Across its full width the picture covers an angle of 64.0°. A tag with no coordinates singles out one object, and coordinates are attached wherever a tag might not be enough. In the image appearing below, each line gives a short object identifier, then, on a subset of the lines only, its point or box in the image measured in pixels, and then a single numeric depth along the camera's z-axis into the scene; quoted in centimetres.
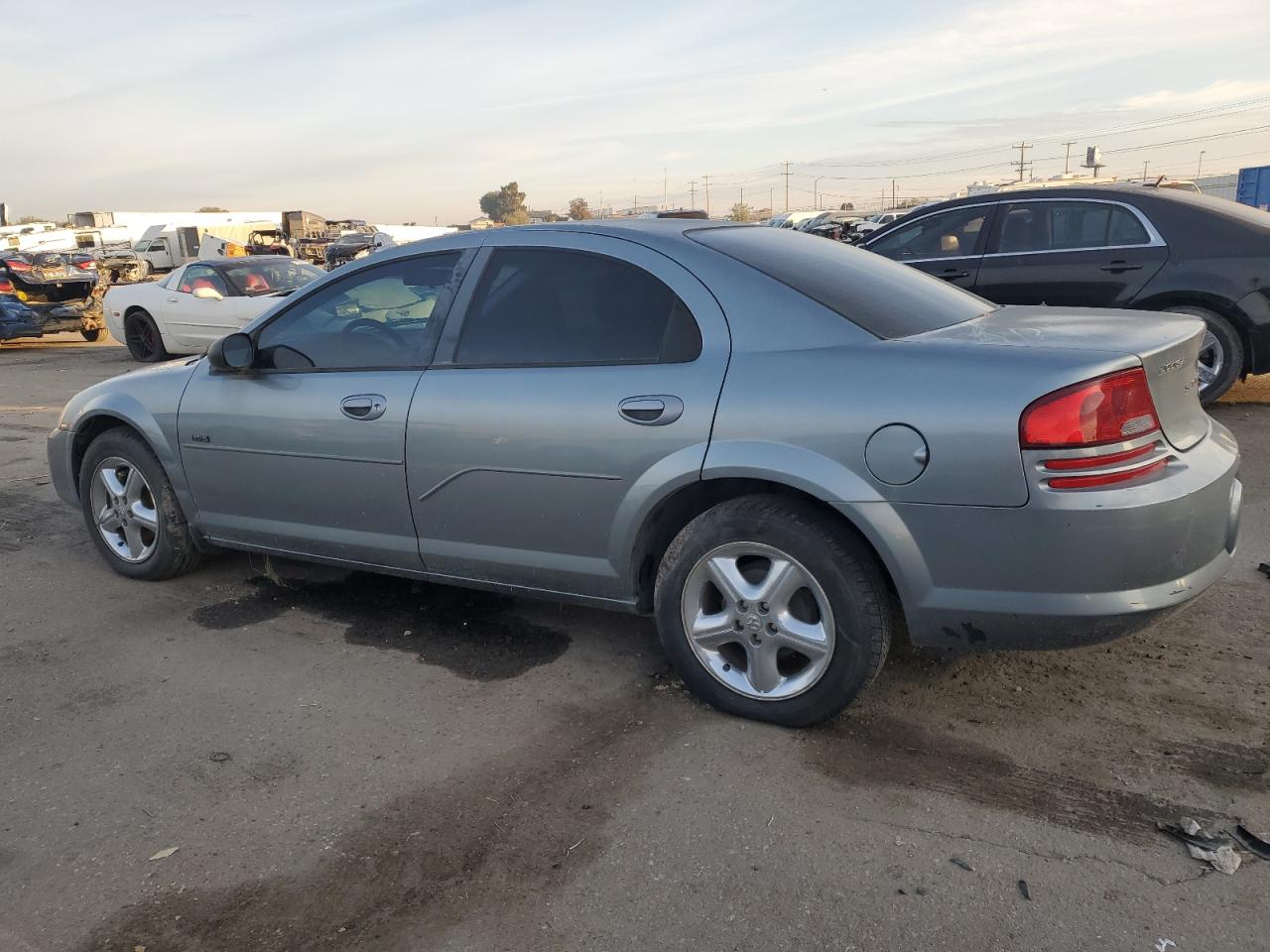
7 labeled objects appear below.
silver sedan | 283
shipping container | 3244
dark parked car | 700
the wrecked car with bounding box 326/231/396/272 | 3969
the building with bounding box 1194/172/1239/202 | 5512
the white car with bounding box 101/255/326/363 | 1247
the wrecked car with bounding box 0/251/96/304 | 1639
